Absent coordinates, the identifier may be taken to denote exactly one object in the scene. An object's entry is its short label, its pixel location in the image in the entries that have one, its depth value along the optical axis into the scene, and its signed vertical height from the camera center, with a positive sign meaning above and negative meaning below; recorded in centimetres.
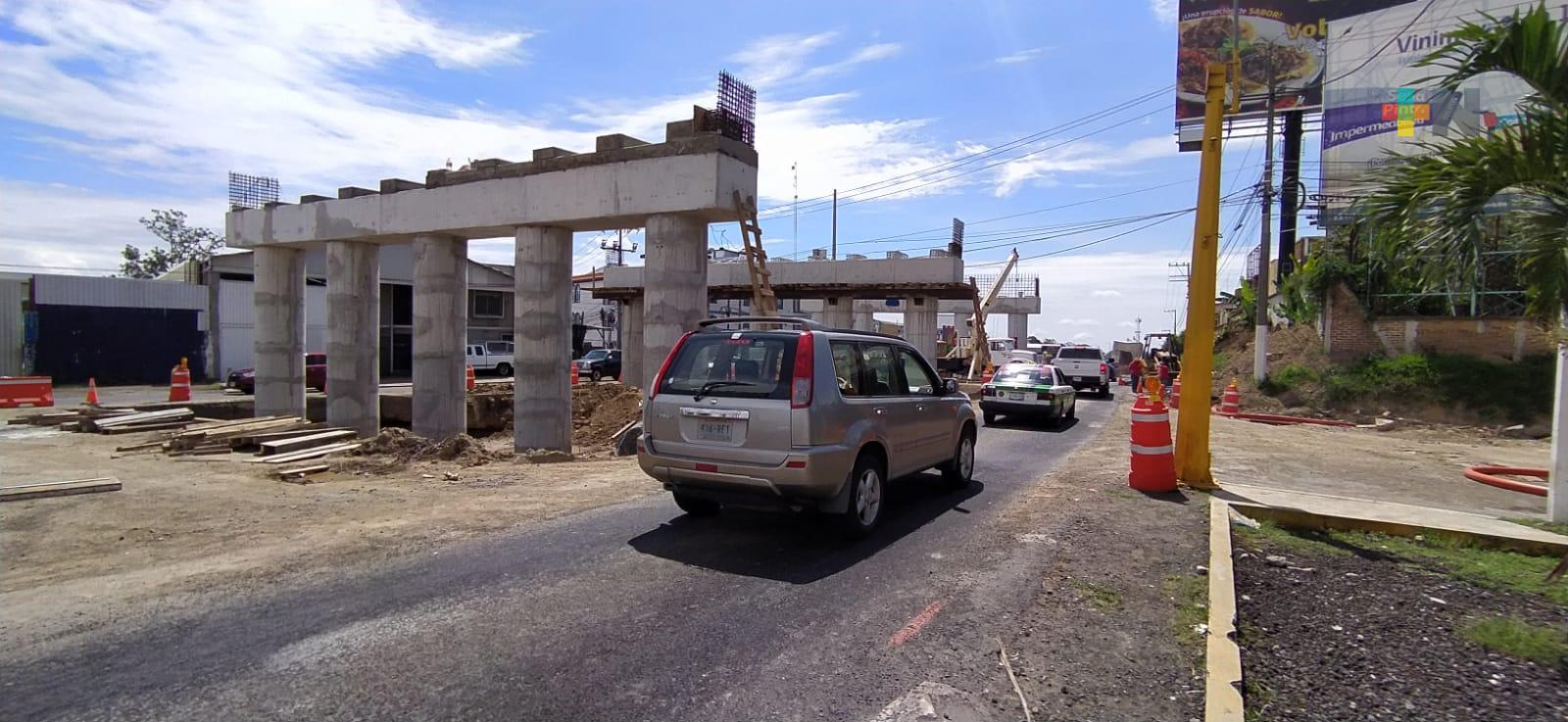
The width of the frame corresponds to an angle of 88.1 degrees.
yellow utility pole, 844 +35
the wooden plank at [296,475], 1012 -184
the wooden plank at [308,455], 1160 -188
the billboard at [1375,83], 2838 +969
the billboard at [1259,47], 3391 +1301
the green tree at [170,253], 5847 +559
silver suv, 591 -66
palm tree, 515 +113
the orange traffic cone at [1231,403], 2089 -150
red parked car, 2873 -168
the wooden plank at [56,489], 775 -161
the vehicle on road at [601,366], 3600 -142
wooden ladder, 1325 +133
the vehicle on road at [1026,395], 1675 -111
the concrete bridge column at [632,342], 2827 -26
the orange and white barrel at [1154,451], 856 -114
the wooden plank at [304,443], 1257 -183
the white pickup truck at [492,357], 4003 -117
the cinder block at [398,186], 1664 +300
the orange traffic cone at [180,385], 2083 -149
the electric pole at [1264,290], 2258 +155
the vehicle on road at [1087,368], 2884 -92
